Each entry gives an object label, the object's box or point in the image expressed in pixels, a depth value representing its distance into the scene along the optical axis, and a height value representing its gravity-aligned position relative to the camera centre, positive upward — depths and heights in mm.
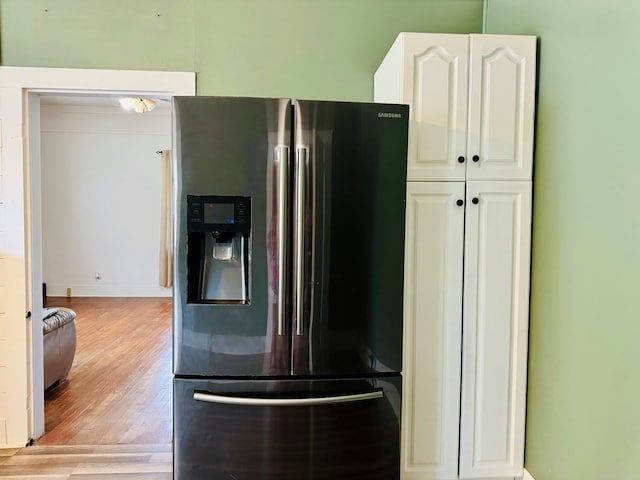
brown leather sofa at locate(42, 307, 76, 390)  2908 -920
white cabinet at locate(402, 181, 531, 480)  1798 -444
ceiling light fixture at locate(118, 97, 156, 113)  4543 +1275
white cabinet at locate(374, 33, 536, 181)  1755 +517
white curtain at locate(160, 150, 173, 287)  6207 -168
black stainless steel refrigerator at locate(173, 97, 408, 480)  1483 -234
